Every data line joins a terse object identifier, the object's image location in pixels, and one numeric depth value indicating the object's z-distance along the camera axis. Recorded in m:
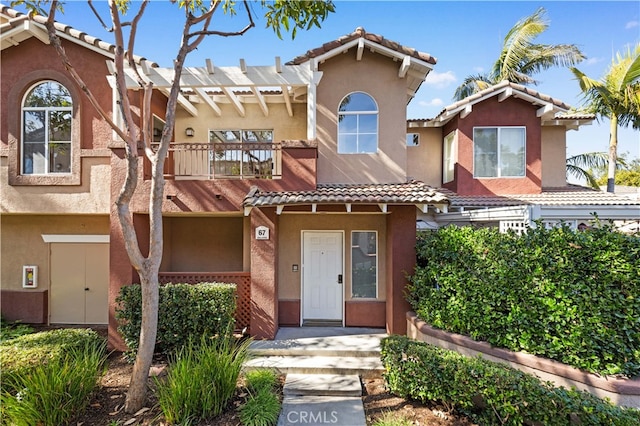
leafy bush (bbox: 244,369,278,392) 5.91
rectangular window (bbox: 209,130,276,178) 10.44
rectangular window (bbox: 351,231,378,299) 9.23
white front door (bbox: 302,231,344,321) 9.28
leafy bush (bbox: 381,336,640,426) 4.42
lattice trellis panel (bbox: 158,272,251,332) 8.51
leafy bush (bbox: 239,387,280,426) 5.08
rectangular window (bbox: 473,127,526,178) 11.75
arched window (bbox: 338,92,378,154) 9.72
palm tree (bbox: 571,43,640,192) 12.58
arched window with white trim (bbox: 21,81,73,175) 9.17
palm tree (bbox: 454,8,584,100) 15.82
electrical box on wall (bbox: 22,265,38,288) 9.97
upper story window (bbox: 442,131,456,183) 12.26
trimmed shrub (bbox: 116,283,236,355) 7.20
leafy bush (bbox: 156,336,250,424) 5.04
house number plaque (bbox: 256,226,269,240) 8.23
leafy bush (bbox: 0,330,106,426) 4.79
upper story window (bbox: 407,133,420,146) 13.30
